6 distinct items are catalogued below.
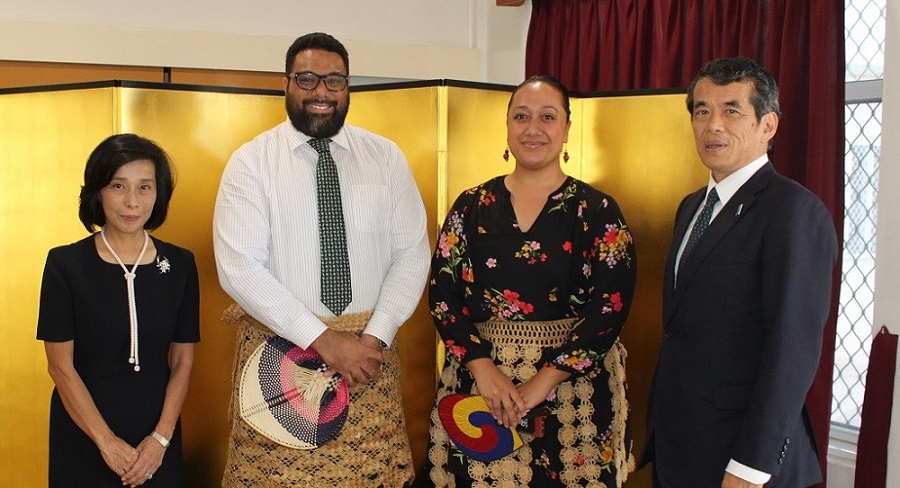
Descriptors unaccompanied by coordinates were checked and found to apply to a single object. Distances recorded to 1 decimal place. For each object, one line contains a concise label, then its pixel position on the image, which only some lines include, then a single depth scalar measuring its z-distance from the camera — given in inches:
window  125.3
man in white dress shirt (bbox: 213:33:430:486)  94.8
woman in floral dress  94.0
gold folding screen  120.6
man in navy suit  70.4
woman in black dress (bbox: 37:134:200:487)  86.0
